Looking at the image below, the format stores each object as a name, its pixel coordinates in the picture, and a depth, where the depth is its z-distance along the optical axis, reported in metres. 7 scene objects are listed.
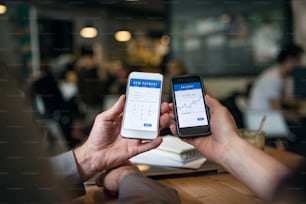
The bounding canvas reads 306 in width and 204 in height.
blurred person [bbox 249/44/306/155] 2.14
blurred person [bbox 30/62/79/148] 2.10
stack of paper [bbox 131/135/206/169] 0.73
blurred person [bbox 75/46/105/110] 2.68
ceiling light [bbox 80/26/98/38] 3.16
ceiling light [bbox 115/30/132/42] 3.47
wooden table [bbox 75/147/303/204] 0.58
